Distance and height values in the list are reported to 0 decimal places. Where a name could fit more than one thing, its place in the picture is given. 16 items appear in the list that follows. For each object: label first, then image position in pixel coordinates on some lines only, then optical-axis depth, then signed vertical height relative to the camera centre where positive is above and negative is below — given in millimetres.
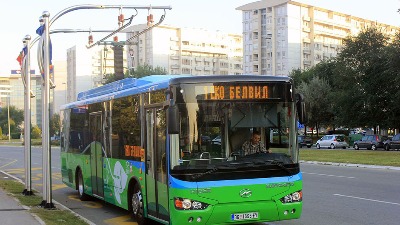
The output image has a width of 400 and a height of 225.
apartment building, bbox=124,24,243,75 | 138250 +18350
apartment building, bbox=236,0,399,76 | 113625 +17793
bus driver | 8984 -452
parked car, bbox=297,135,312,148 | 63906 -2834
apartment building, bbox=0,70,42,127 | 138600 +7943
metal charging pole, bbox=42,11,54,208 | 12969 +159
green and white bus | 8500 -527
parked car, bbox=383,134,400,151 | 48750 -2380
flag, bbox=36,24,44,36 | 13495 +2263
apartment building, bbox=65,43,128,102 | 151625 +14896
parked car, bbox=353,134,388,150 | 52191 -2403
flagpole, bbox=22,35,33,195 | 16391 +90
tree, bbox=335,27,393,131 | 54750 +3788
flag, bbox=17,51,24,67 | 17478 +2155
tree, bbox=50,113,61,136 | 90788 -406
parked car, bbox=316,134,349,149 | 58353 -2632
